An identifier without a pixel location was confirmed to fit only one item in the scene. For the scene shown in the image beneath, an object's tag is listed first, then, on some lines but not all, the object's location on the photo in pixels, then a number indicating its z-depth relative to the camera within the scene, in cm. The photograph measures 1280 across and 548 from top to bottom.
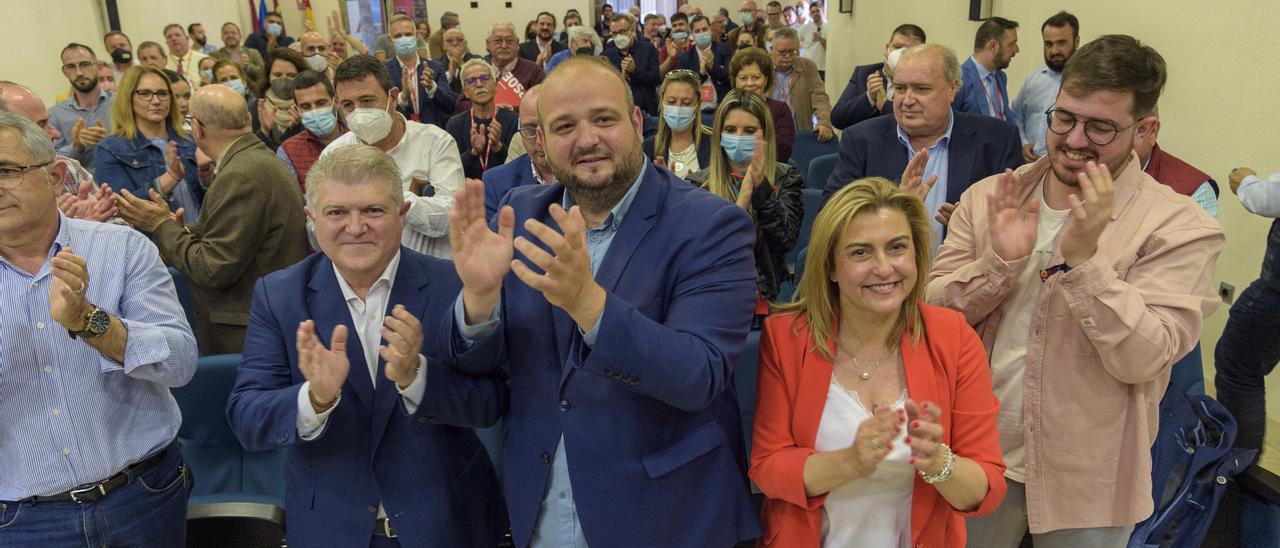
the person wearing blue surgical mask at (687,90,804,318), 286
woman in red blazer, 165
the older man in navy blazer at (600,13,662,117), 770
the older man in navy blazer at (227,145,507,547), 174
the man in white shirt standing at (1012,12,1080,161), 470
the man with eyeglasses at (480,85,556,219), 309
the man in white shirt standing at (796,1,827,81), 1156
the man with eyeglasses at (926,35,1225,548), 158
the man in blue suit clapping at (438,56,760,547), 146
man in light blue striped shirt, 176
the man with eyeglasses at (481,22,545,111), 664
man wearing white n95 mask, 337
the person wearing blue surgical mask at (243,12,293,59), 1196
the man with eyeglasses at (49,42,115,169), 561
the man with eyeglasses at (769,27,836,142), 678
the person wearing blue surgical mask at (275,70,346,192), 401
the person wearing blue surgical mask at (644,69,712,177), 382
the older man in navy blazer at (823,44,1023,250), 293
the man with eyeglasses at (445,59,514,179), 458
